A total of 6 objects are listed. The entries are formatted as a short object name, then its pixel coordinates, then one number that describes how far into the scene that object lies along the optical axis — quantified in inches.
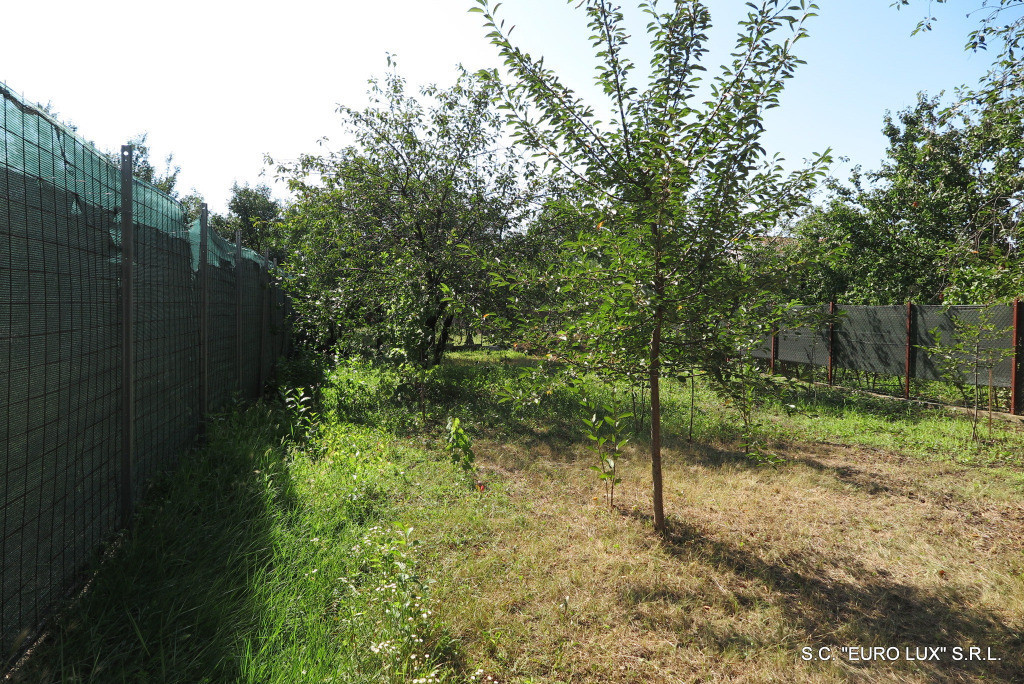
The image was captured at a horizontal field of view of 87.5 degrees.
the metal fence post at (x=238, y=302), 228.1
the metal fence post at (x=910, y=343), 353.7
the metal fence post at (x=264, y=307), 302.8
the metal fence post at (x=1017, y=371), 283.1
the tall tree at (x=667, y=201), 129.0
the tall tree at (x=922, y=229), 196.5
